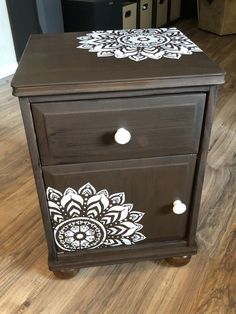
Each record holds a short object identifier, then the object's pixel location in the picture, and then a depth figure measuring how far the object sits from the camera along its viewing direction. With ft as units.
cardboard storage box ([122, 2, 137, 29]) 8.30
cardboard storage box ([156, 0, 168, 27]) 9.88
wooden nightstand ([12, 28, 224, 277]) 1.95
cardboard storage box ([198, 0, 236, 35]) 9.54
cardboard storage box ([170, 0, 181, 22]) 10.56
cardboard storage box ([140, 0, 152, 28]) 9.05
